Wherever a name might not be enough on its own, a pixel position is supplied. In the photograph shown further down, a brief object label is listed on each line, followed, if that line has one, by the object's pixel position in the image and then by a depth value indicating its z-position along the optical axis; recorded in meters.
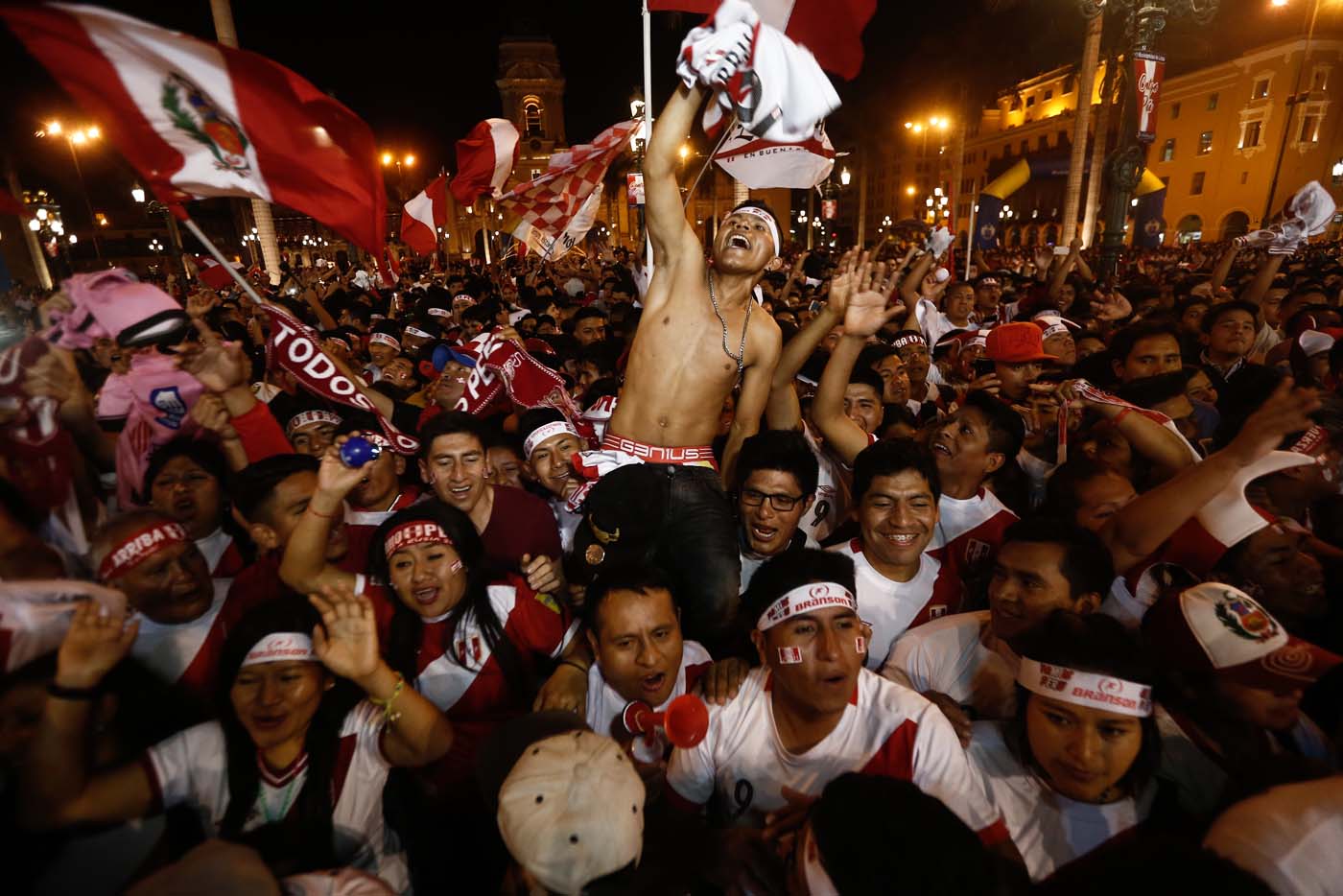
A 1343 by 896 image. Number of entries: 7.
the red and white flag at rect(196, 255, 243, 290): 8.49
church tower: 54.97
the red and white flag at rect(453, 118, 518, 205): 7.10
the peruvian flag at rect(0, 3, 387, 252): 2.52
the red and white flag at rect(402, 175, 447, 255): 6.73
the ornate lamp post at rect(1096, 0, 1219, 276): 9.27
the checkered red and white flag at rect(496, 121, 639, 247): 6.73
